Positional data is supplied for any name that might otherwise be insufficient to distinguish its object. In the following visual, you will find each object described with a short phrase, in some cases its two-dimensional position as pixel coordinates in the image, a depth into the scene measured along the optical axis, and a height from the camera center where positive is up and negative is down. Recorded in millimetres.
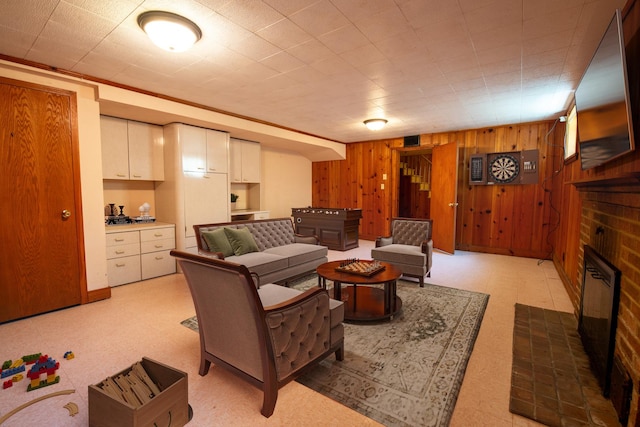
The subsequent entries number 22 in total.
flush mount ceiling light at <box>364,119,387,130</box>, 5153 +1268
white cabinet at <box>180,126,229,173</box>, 4562 +722
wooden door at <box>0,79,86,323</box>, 2836 -97
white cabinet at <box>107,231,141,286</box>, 3883 -872
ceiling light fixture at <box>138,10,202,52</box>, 2113 +1236
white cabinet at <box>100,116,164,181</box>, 4141 +655
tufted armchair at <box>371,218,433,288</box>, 3887 -775
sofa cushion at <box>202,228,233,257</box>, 3543 -582
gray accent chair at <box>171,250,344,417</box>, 1619 -818
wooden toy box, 1385 -1076
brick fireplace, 1491 -394
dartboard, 5551 +514
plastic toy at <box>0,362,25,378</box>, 2053 -1261
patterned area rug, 1742 -1256
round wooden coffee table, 2822 -1148
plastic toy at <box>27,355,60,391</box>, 1954 -1252
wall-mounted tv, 1506 +563
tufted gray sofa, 3469 -778
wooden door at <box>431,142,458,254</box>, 5703 -9
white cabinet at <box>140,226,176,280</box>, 4215 -856
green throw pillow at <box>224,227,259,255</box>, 3763 -605
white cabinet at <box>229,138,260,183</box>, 5816 +678
